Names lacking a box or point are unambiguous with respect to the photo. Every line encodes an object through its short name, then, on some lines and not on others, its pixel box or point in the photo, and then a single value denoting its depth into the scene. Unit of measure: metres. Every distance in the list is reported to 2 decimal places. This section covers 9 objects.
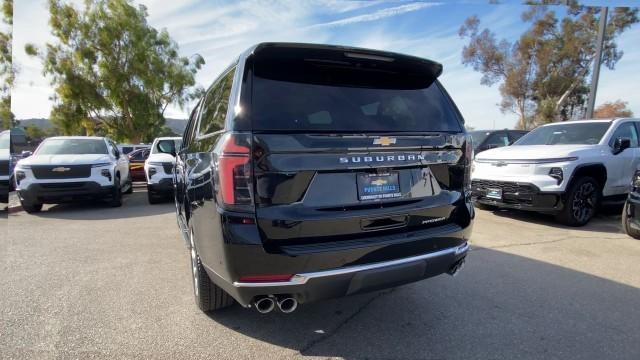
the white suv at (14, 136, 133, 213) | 7.37
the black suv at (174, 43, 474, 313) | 2.03
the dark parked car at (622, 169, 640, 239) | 4.97
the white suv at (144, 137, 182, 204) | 8.70
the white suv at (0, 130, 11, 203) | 3.87
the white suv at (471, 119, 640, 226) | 5.72
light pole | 11.41
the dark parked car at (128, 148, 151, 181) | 13.67
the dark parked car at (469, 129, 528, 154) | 10.53
